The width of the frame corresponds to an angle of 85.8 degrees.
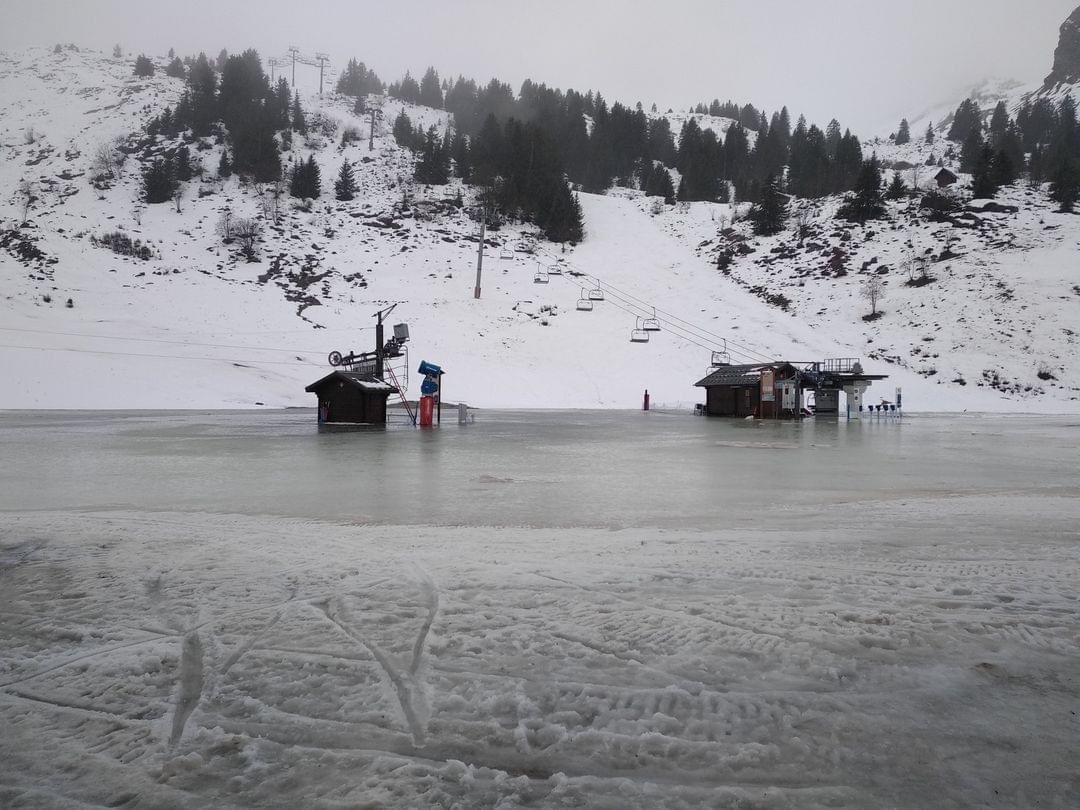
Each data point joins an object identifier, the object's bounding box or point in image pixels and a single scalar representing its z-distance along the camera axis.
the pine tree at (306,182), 76.06
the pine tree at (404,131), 99.12
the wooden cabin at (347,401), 23.41
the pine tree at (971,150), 95.38
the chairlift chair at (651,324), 53.28
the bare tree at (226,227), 64.63
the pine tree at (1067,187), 68.06
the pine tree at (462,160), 88.25
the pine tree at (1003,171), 75.81
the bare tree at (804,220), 72.50
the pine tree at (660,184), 95.81
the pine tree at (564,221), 77.50
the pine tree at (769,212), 74.94
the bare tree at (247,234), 62.47
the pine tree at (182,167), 76.44
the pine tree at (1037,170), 78.25
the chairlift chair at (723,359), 43.33
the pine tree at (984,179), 73.06
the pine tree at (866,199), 71.62
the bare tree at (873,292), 55.90
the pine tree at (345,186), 77.50
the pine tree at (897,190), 75.94
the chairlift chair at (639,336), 51.44
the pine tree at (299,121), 96.52
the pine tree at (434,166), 84.94
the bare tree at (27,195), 65.07
